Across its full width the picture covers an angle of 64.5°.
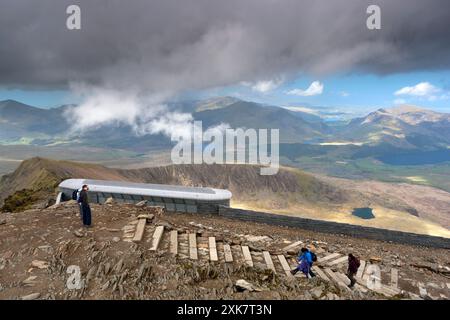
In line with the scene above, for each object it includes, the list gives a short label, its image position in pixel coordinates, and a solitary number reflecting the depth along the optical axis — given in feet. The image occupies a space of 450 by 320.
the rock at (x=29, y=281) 38.42
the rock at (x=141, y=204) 68.66
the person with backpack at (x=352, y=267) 45.73
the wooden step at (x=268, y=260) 47.57
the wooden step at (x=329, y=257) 56.08
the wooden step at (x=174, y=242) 46.89
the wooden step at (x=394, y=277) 51.73
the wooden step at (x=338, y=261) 54.97
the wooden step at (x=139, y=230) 48.24
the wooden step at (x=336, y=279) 43.20
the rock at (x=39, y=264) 41.74
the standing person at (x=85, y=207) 50.97
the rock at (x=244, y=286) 38.38
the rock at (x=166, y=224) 55.18
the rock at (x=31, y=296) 35.78
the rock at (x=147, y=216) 57.16
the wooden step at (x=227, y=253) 47.40
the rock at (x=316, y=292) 37.45
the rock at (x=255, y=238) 62.39
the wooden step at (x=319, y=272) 46.86
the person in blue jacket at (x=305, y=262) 44.98
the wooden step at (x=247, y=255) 47.50
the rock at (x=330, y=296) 36.75
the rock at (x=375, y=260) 60.34
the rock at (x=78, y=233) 48.62
